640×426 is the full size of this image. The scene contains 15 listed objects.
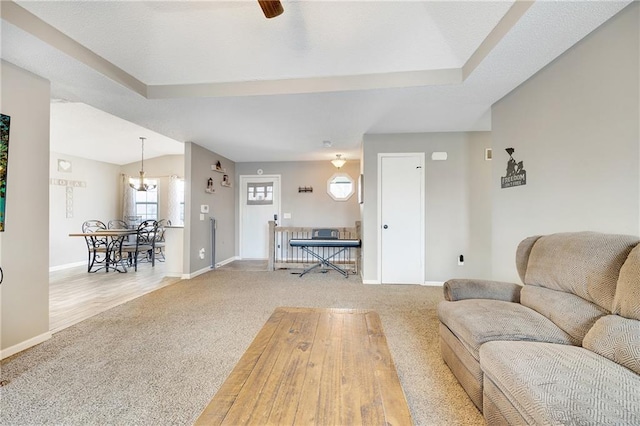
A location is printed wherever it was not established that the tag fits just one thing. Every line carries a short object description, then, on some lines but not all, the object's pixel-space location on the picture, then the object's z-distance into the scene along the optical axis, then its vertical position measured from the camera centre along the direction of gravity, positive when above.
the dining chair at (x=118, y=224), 6.93 -0.28
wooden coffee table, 0.95 -0.73
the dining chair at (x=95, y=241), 5.23 -0.56
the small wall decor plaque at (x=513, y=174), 2.62 +0.42
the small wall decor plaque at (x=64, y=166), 5.88 +1.07
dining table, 4.96 -0.59
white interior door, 4.32 -0.05
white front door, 6.70 +0.08
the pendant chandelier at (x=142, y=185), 6.05 +0.75
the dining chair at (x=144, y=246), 5.44 -0.69
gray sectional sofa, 0.99 -0.65
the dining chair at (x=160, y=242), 6.86 -0.75
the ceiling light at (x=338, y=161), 5.66 +1.14
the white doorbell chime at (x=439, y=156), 4.27 +0.95
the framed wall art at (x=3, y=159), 2.11 +0.44
